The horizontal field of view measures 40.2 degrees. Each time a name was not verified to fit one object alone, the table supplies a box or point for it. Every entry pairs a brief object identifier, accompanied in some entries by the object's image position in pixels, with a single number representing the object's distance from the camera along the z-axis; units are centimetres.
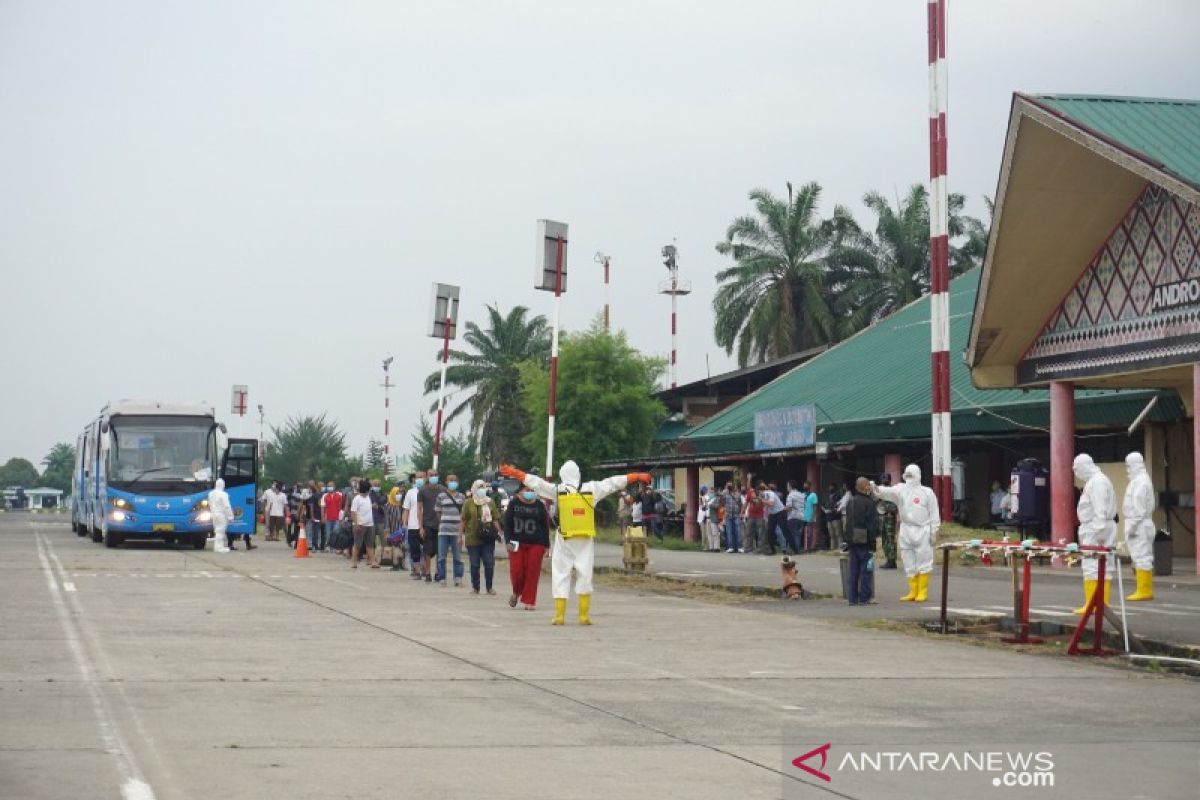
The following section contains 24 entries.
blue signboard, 4253
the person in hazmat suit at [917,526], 2183
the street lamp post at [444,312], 4078
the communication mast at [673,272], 6781
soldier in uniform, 3253
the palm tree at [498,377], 7688
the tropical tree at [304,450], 10150
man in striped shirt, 2608
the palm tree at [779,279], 7262
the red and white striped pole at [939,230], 3058
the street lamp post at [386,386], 7556
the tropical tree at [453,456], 7475
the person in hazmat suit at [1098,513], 1908
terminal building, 2820
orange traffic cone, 3778
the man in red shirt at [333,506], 4000
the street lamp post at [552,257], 3319
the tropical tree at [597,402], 6150
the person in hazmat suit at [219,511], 3906
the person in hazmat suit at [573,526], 1875
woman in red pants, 2088
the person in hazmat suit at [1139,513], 2012
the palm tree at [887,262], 7250
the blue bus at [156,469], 3934
